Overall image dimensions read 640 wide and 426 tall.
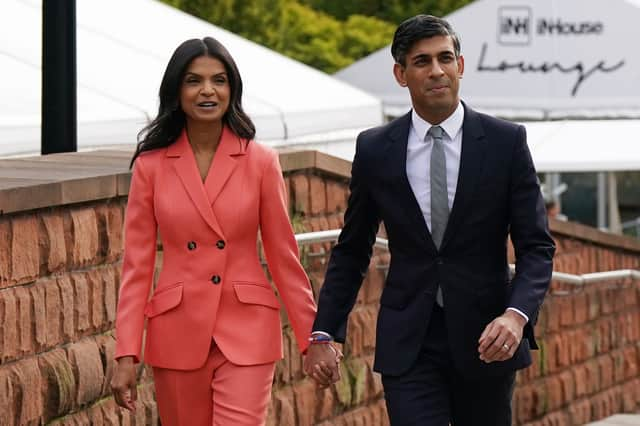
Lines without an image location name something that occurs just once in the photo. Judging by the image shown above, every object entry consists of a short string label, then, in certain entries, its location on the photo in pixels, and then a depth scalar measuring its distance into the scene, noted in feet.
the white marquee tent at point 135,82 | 65.34
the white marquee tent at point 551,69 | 105.04
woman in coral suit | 29.94
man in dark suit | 29.43
